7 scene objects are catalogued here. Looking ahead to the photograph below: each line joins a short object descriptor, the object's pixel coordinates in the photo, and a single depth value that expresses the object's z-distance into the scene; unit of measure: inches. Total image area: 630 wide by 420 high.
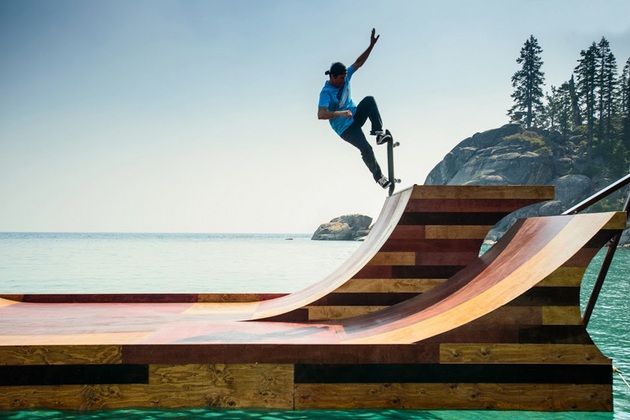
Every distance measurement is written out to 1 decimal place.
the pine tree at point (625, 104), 3710.6
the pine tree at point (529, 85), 3956.7
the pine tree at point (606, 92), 3639.3
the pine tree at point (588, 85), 3669.5
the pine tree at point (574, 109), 4092.0
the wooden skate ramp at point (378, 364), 168.7
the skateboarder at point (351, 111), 308.0
